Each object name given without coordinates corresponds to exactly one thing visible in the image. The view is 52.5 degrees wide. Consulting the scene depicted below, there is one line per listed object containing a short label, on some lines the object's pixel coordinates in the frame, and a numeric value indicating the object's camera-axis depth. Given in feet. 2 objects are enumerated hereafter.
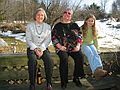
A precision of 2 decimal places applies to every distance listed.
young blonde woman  6.60
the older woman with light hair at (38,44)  5.99
